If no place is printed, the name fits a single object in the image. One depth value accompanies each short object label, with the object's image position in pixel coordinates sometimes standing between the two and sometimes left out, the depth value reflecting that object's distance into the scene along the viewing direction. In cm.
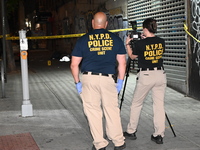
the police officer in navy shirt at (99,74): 459
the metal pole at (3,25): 1125
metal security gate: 939
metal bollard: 685
